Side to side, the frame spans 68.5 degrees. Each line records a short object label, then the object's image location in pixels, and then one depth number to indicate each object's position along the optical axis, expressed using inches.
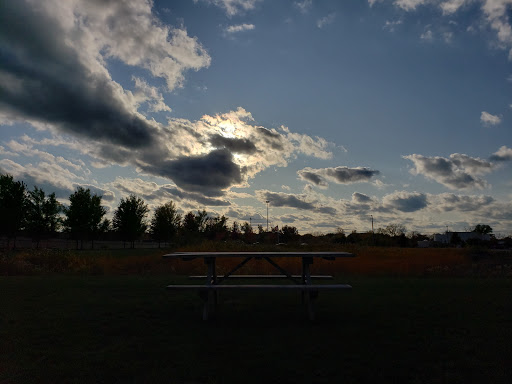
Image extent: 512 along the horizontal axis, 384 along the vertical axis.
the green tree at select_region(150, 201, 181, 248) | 2215.8
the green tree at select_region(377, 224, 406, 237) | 2244.1
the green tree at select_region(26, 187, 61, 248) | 1630.2
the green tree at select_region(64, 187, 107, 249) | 1790.1
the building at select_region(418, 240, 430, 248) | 2671.5
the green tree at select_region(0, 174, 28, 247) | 1437.0
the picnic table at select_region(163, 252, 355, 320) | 204.4
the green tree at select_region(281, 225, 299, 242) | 2387.1
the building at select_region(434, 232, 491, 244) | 3273.6
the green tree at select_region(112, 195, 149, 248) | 2026.3
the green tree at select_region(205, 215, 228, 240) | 2392.1
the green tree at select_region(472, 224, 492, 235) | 4485.0
